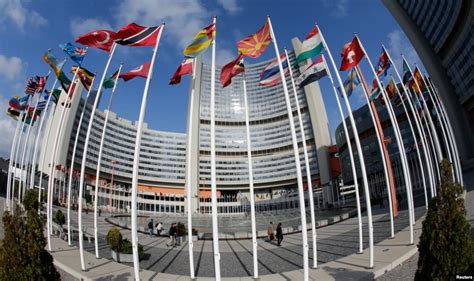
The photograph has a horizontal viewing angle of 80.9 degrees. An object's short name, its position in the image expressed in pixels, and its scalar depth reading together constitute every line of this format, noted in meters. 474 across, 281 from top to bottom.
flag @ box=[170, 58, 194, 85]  11.25
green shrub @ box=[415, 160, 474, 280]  5.74
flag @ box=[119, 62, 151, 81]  10.81
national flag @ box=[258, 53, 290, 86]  12.25
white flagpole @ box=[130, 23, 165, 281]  8.55
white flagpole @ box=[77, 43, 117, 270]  11.95
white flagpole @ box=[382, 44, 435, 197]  17.34
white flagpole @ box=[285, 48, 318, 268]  10.39
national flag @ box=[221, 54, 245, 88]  10.59
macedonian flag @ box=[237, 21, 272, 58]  11.02
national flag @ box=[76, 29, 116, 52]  11.52
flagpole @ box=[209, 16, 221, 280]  8.41
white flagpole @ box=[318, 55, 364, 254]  11.94
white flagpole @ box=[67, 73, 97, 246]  15.43
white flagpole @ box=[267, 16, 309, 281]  8.48
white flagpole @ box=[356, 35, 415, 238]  13.42
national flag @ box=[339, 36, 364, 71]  12.64
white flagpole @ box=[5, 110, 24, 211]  23.86
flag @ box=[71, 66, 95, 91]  15.38
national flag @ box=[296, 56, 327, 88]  12.13
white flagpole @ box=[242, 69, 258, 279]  9.38
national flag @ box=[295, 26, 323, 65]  12.16
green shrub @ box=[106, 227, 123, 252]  12.59
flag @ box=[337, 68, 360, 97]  14.64
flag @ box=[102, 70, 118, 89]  14.79
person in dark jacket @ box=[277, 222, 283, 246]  17.47
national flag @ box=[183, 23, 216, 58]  10.42
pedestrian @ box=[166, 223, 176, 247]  18.98
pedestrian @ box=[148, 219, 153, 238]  22.28
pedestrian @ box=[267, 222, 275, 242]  18.89
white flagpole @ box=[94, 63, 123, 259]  12.97
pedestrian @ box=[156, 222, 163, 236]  23.60
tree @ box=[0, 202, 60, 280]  5.80
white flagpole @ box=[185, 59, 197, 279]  9.73
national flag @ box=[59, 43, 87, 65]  15.63
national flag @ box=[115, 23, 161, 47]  10.35
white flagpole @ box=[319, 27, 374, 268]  9.77
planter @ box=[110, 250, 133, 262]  12.30
